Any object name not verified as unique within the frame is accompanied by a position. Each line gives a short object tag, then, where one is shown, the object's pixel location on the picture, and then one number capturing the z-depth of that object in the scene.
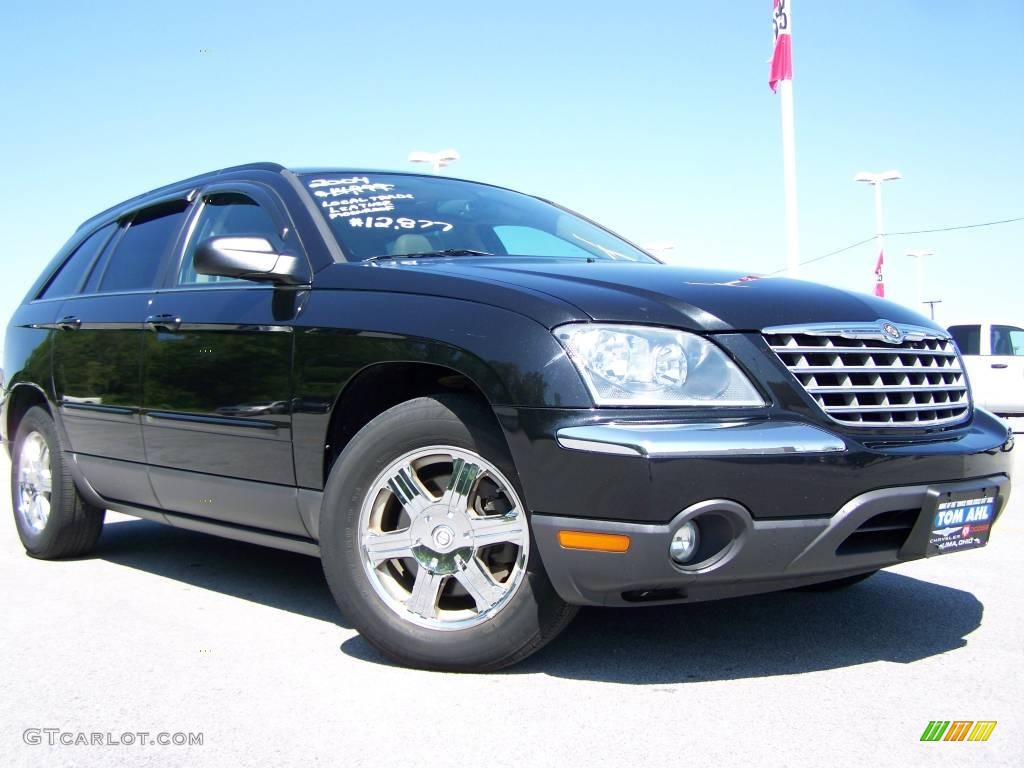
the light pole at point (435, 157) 22.00
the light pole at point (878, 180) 33.50
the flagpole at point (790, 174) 19.77
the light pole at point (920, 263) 45.61
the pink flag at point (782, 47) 18.30
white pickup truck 17.77
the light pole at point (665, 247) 36.13
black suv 2.91
